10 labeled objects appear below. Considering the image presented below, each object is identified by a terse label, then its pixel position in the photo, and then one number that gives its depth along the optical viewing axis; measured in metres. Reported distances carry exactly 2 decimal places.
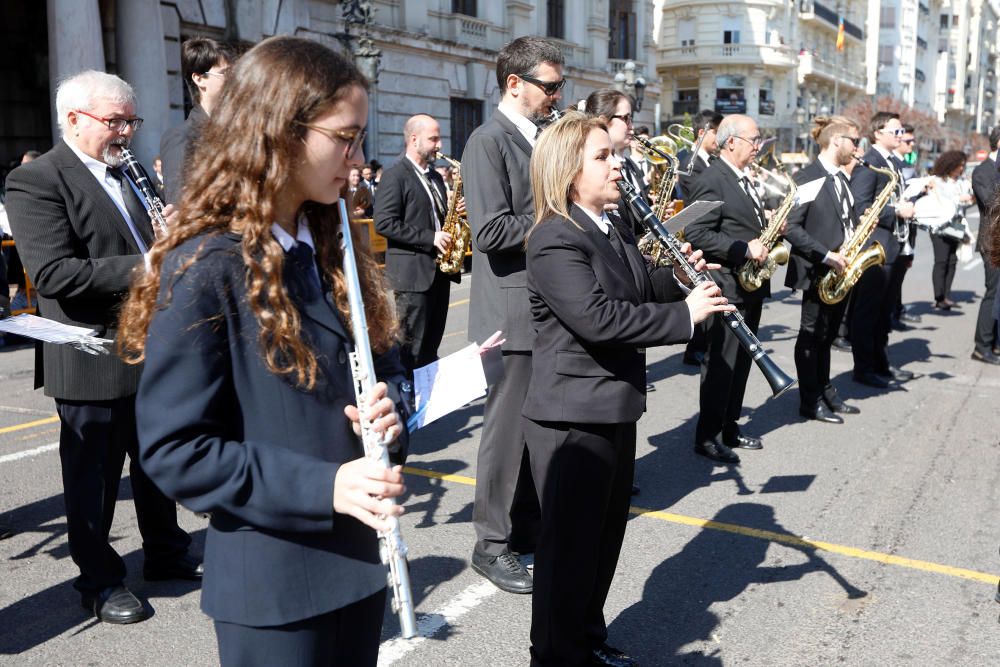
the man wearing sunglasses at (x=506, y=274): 4.02
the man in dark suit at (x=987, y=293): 8.90
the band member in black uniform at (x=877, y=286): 7.75
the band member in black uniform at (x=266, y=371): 1.63
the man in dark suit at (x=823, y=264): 6.75
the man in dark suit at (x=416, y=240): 6.29
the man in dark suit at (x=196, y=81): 3.79
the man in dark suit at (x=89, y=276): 3.36
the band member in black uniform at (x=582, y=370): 2.99
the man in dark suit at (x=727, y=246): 5.75
